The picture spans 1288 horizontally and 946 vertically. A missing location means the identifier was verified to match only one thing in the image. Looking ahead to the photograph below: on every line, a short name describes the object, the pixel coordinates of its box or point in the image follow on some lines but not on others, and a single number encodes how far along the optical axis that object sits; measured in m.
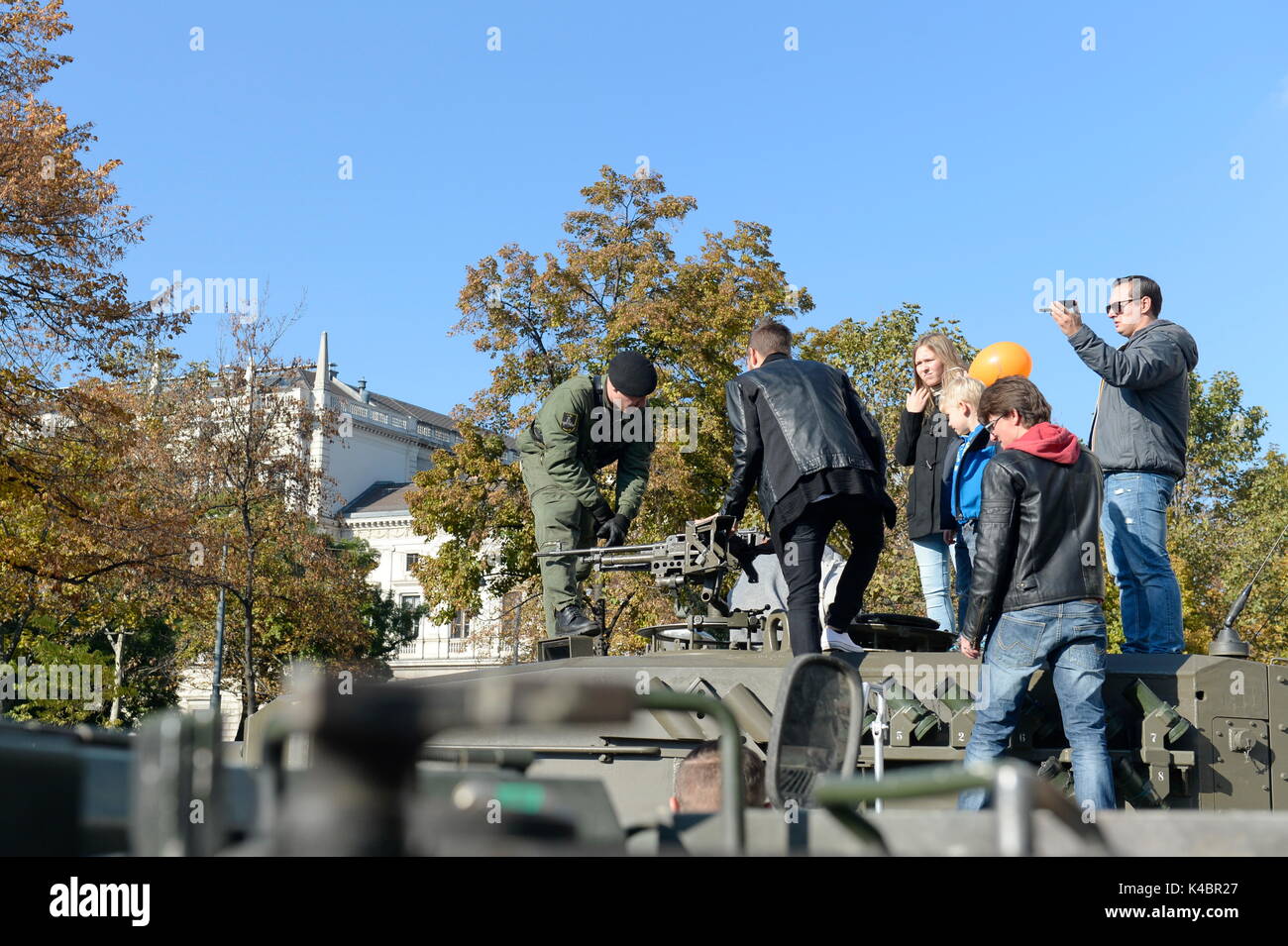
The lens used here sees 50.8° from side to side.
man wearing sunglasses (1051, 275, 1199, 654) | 6.42
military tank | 1.47
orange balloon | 7.43
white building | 46.78
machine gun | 6.55
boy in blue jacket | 6.78
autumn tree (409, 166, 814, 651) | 23.61
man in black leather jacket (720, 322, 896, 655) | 6.14
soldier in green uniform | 7.39
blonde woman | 7.43
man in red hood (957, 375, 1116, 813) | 4.95
